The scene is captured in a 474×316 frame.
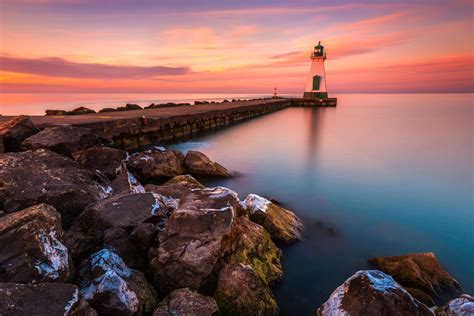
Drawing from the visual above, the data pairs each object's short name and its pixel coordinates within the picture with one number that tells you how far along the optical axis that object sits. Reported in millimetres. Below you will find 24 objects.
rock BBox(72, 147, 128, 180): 4395
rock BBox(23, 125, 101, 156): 4461
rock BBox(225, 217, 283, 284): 3133
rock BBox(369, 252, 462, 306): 3105
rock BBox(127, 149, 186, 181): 6184
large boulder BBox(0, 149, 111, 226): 3115
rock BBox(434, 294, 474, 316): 2334
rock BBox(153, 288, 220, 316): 2238
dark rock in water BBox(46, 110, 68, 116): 11178
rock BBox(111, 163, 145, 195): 4085
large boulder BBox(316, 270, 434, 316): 2111
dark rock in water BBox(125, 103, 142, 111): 15059
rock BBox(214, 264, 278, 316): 2531
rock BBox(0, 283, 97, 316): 1646
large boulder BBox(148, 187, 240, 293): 2615
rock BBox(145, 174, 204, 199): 4449
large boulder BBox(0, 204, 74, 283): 2021
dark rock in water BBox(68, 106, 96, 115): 11470
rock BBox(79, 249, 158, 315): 2100
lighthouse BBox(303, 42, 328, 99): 35375
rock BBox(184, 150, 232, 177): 6840
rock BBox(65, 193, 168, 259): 2848
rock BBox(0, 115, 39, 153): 4594
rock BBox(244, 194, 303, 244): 4027
